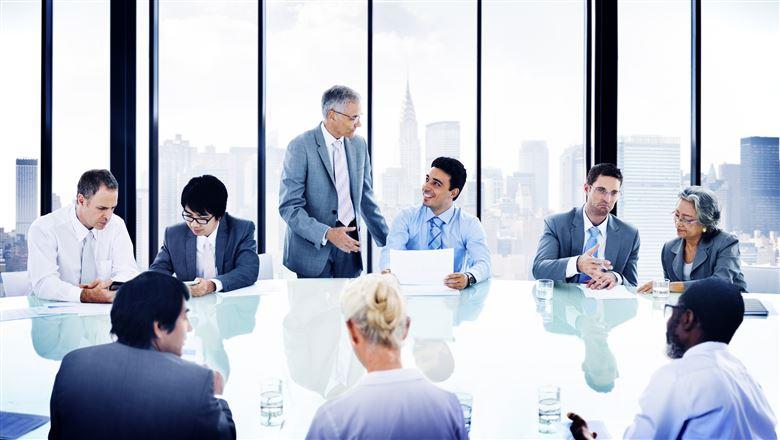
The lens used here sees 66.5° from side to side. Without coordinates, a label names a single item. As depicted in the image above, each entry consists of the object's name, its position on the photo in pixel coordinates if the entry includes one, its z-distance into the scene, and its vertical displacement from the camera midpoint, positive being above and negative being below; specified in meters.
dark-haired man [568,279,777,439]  1.32 -0.39
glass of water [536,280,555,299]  2.87 -0.36
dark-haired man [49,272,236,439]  1.30 -0.39
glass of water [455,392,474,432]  1.48 -0.48
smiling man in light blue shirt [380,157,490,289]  3.58 -0.08
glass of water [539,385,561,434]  1.47 -0.50
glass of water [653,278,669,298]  2.85 -0.36
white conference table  1.58 -0.46
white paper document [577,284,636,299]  2.93 -0.41
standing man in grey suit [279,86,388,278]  3.83 +0.16
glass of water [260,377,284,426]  1.50 -0.49
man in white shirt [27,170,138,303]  3.08 -0.17
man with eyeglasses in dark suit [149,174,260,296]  3.14 -0.17
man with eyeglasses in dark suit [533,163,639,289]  3.47 -0.13
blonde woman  1.22 -0.38
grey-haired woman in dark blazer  3.20 -0.17
